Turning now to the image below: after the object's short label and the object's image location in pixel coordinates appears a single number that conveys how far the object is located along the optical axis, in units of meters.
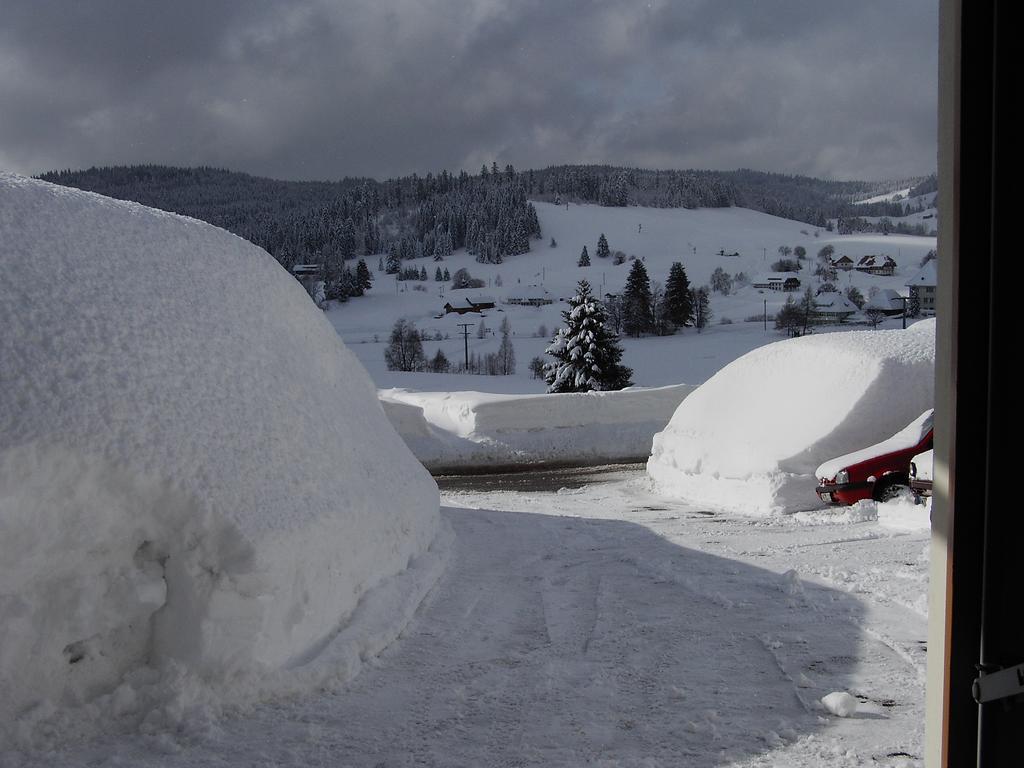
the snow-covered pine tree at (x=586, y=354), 35.31
